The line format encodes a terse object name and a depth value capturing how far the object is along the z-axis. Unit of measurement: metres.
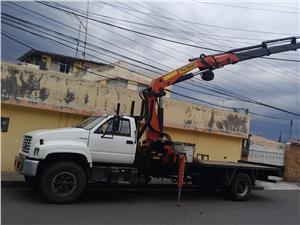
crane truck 6.41
